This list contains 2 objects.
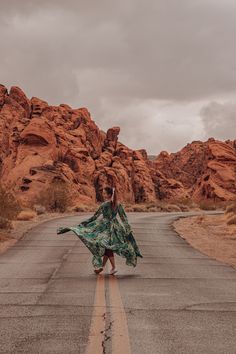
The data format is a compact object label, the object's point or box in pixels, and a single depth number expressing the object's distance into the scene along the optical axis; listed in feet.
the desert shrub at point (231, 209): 168.18
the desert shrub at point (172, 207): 237.66
